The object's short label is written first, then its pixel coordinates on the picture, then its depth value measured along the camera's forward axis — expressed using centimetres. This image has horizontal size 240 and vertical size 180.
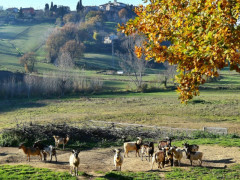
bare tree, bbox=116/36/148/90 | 7646
